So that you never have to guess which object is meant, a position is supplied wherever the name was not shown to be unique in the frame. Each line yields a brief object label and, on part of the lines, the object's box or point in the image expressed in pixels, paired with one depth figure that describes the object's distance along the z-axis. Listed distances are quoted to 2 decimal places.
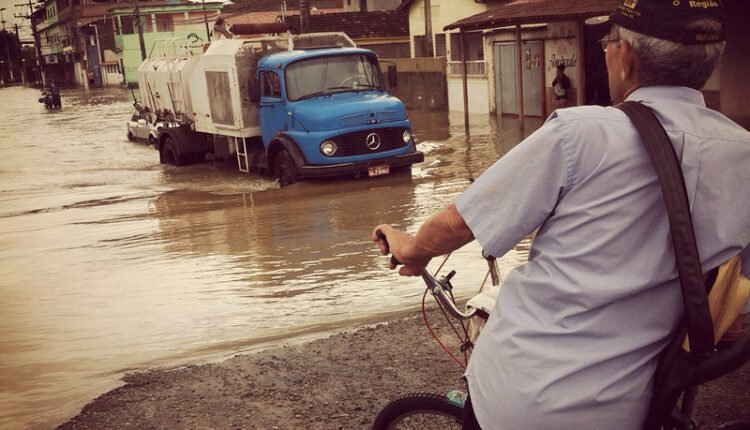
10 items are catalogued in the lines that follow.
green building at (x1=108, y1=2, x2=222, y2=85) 80.50
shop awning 18.45
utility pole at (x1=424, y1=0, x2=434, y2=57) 32.53
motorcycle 50.38
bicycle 2.55
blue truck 14.17
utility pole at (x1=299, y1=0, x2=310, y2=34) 30.81
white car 23.86
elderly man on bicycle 1.83
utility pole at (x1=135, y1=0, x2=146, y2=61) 50.89
